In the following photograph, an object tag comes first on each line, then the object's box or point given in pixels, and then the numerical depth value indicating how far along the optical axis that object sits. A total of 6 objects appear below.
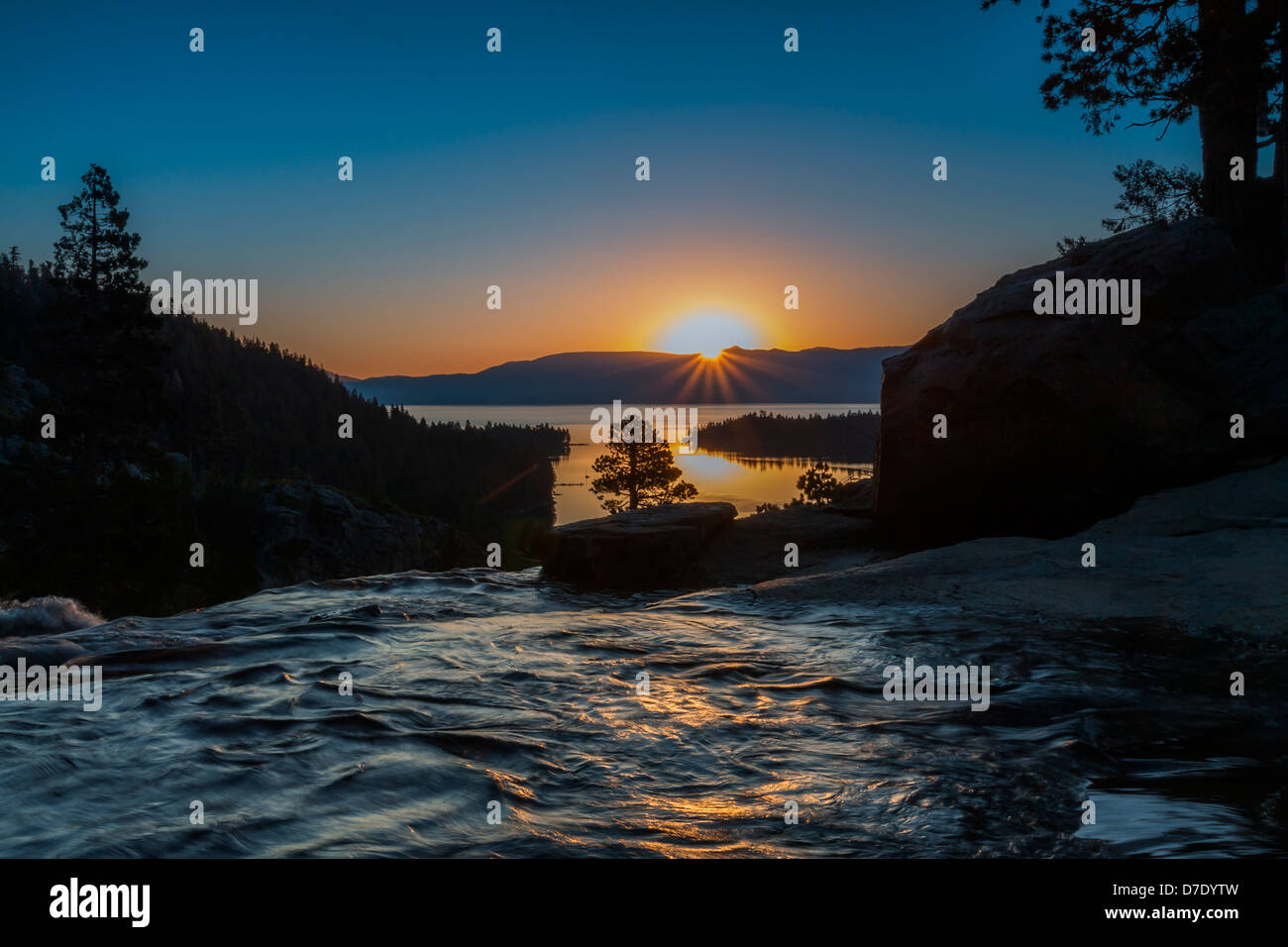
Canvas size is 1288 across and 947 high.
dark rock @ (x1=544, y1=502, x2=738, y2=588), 14.01
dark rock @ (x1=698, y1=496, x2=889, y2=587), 14.07
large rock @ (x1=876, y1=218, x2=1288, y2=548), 12.12
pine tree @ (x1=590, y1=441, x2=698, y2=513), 66.00
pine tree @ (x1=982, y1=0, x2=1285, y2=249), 14.03
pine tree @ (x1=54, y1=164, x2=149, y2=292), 44.78
